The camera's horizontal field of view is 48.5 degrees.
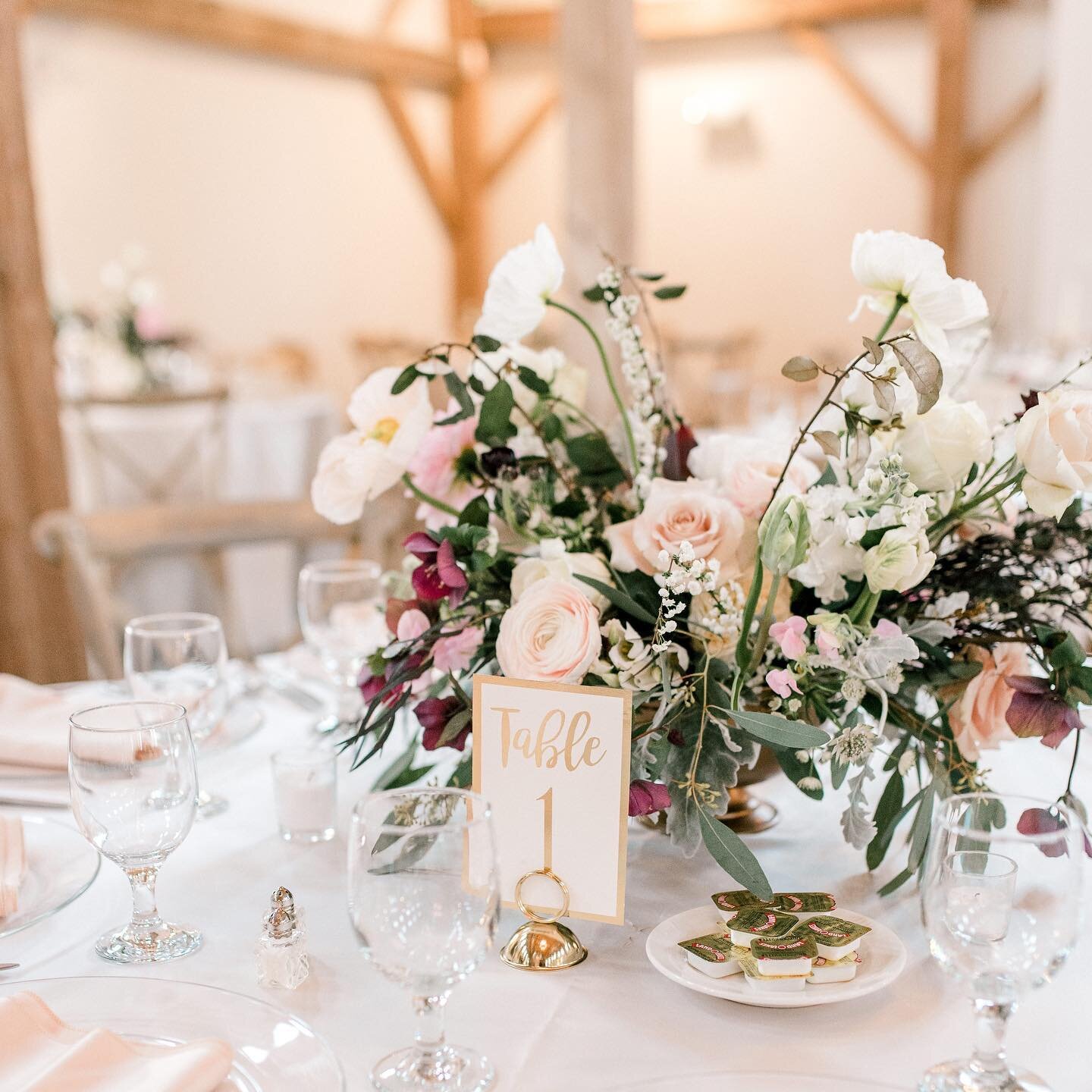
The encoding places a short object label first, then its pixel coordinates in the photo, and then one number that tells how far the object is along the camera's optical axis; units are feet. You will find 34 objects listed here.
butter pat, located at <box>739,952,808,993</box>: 2.54
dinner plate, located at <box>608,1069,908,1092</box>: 2.34
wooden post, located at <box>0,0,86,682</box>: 9.04
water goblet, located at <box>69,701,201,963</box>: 2.75
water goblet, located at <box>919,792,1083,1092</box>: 2.19
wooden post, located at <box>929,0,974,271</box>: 24.56
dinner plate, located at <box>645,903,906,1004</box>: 2.52
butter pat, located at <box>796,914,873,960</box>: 2.62
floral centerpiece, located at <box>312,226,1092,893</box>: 2.78
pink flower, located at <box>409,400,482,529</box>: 3.42
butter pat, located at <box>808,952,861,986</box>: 2.58
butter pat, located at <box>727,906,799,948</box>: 2.66
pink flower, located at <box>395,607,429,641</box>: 3.22
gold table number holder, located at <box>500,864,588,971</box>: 2.80
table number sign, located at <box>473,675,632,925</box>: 2.77
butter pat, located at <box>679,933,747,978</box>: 2.62
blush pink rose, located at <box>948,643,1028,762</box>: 3.05
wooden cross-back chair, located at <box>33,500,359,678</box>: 6.29
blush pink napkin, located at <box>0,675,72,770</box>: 3.96
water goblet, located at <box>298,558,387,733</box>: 4.41
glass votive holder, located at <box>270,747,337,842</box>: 3.50
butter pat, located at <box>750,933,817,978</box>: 2.57
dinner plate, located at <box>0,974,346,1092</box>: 2.30
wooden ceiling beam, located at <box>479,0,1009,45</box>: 25.77
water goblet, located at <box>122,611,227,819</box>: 3.84
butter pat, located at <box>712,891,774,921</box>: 2.78
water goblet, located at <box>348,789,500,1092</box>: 2.22
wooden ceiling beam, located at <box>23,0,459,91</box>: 20.81
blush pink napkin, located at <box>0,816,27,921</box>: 2.98
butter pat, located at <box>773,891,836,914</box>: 2.78
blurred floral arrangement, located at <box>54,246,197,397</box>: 15.99
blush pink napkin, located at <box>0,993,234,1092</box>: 2.15
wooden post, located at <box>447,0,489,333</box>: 30.14
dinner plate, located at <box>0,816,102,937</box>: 2.99
